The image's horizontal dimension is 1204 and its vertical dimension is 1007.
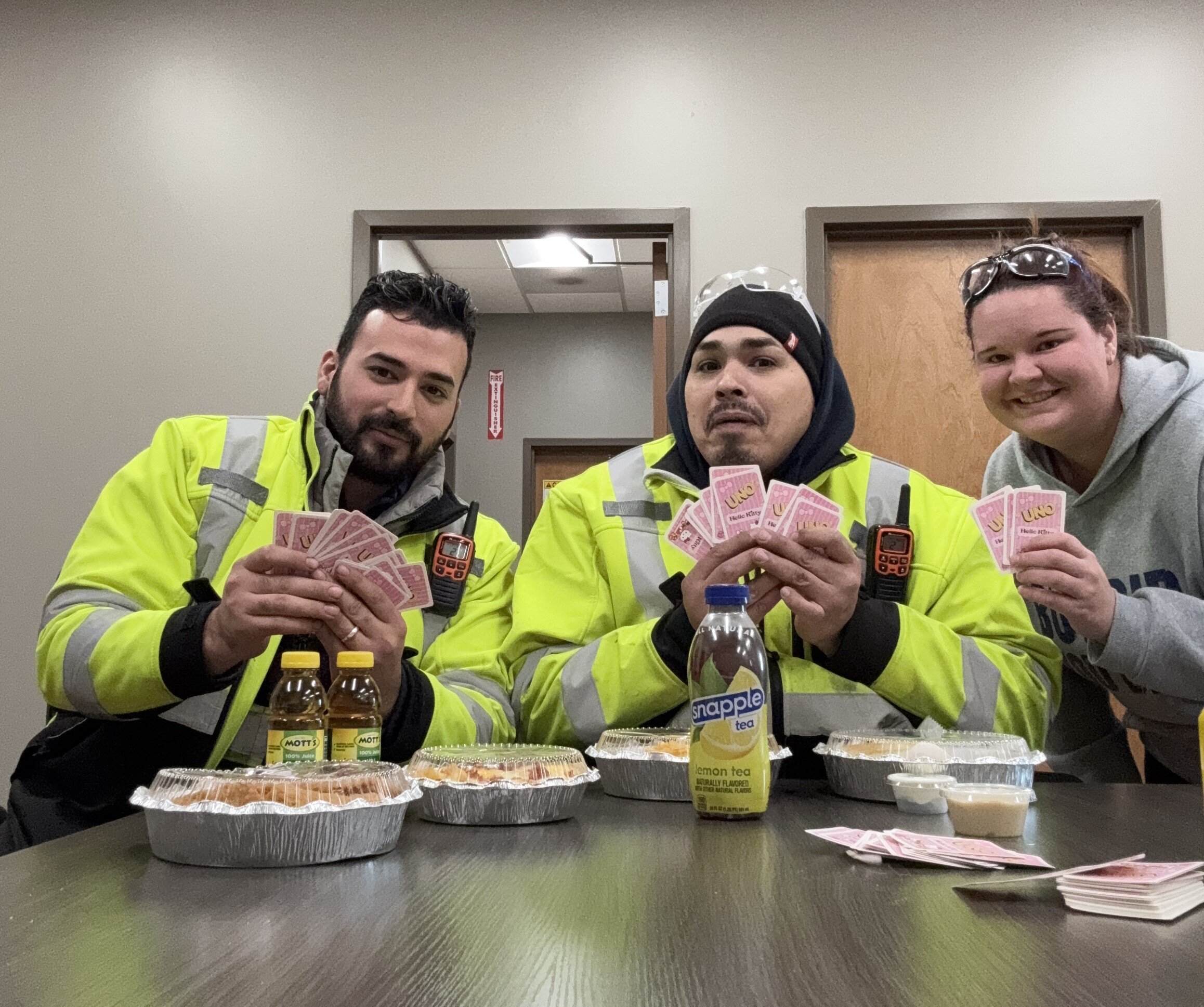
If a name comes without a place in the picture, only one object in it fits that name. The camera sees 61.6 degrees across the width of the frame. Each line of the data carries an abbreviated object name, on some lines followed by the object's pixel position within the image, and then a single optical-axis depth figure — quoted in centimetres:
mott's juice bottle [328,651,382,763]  117
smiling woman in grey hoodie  183
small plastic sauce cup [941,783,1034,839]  100
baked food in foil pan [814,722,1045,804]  119
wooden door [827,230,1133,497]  363
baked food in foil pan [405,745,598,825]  105
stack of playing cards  69
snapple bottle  105
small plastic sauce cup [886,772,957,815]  113
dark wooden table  54
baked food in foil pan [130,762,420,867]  85
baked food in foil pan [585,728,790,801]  121
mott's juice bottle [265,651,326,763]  113
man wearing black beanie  149
